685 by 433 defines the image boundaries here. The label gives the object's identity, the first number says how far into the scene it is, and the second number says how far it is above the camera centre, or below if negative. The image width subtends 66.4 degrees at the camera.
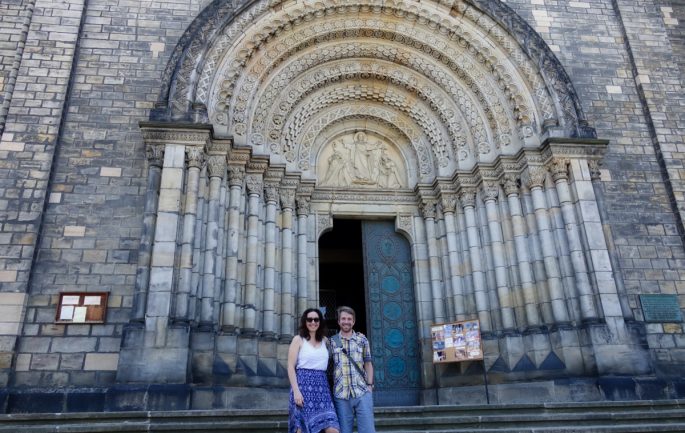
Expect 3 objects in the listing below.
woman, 3.98 +0.17
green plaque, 9.28 +1.38
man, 4.18 +0.19
